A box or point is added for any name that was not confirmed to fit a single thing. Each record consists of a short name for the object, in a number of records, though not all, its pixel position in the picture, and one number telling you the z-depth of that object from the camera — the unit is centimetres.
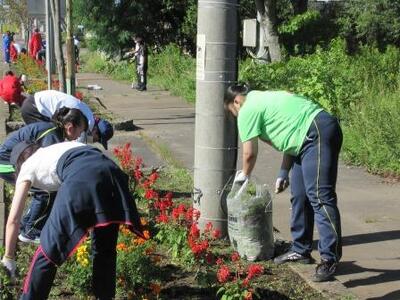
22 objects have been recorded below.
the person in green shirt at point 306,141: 502
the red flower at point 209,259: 518
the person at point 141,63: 1986
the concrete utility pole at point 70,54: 1085
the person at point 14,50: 2981
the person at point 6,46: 3262
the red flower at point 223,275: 444
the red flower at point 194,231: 522
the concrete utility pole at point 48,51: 1375
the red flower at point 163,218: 552
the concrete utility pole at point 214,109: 565
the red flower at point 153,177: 637
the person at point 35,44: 2774
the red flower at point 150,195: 602
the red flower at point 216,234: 543
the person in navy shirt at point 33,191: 566
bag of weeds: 538
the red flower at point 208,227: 556
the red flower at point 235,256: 510
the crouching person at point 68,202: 372
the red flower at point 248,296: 435
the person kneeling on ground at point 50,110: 627
